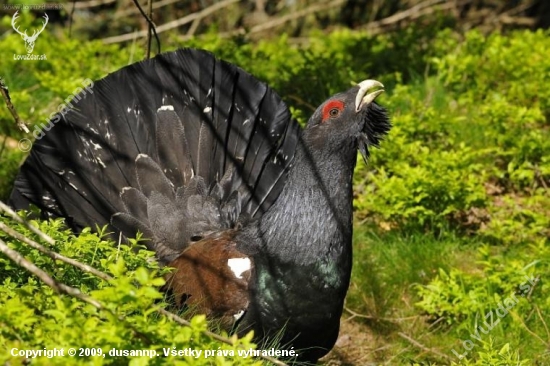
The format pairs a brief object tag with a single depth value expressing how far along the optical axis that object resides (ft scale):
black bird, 29.56
